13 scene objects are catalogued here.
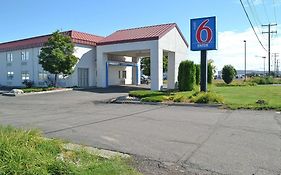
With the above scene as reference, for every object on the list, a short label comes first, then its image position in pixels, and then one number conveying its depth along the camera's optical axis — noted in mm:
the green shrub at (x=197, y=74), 23249
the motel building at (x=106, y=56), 22810
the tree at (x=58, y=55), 22891
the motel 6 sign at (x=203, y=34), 15780
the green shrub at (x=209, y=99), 13090
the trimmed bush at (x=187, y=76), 20467
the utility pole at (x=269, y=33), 44336
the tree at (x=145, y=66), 41721
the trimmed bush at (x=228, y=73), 35877
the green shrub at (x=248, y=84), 34162
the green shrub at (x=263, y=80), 39176
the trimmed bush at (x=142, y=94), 15815
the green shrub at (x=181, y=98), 13968
